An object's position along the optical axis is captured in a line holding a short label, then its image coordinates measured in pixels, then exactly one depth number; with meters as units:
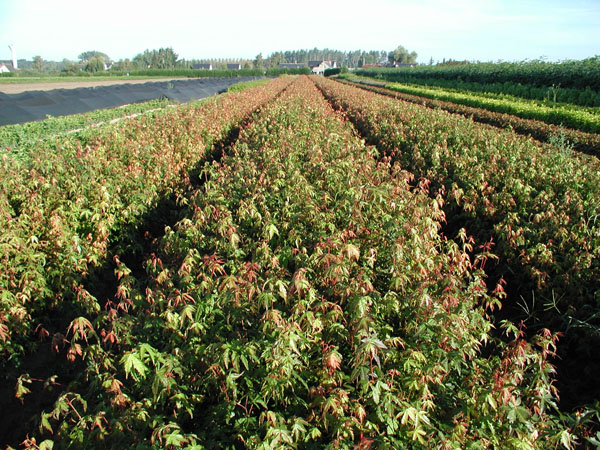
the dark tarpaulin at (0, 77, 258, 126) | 14.46
